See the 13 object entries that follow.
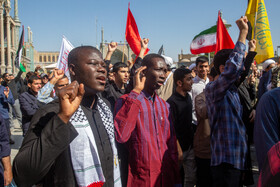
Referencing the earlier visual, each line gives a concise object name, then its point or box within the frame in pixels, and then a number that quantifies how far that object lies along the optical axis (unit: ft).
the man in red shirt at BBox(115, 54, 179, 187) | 7.62
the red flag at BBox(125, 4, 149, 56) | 18.38
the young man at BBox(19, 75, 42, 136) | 16.70
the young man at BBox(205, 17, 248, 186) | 7.87
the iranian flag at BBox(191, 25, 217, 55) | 22.13
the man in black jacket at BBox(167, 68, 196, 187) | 11.25
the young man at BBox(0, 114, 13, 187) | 8.04
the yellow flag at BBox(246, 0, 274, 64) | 13.94
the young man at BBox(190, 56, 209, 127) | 15.04
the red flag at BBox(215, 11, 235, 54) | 18.01
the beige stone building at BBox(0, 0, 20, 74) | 112.27
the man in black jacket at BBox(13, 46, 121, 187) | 4.57
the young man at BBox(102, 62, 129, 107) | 14.51
